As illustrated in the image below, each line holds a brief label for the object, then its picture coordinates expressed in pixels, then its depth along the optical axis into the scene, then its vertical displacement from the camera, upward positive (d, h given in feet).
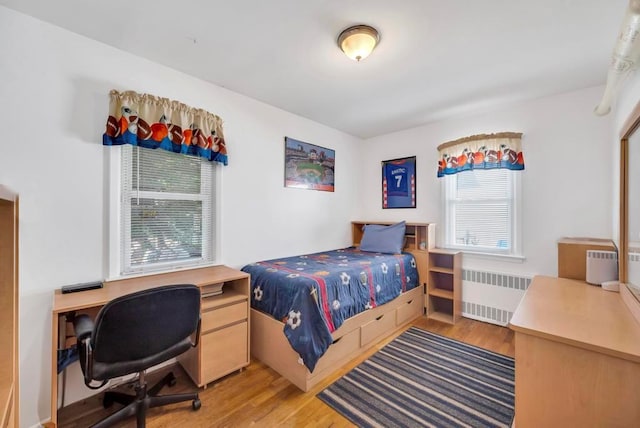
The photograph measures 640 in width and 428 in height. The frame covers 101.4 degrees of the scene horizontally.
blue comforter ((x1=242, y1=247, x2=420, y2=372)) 6.31 -2.15
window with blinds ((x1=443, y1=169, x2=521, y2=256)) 9.75 +0.18
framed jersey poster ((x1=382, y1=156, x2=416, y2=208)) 12.25 +1.57
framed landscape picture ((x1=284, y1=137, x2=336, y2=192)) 10.50 +2.14
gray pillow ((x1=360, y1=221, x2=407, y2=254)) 11.05 -1.02
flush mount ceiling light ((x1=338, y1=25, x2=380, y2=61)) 5.64 +3.89
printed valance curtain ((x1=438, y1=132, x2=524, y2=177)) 9.37 +2.39
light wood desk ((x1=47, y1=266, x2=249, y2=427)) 5.90 -2.56
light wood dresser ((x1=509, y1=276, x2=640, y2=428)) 3.07 -1.94
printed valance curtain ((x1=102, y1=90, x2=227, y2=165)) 6.27 +2.36
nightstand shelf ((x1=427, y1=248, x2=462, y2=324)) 10.19 -2.93
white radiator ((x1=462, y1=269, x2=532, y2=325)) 9.54 -3.00
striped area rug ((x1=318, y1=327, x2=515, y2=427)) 5.41 -4.16
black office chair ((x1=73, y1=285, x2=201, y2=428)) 4.31 -2.14
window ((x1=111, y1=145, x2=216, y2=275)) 6.70 +0.12
